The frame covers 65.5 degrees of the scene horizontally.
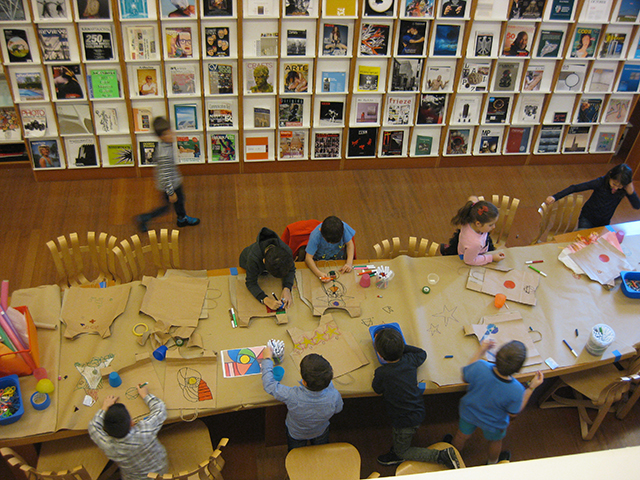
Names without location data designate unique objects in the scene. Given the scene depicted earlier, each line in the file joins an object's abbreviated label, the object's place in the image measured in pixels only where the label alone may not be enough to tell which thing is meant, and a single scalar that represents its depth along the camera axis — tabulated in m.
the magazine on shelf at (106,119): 5.20
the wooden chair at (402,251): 3.81
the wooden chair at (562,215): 4.44
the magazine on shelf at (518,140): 6.05
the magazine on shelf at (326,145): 5.77
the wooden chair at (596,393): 3.22
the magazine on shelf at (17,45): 4.67
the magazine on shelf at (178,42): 4.92
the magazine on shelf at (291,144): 5.70
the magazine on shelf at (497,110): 5.80
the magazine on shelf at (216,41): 4.95
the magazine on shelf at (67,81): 4.91
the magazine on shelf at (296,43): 5.07
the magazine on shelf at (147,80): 5.05
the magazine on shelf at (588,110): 5.92
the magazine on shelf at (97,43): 4.77
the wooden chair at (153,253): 3.63
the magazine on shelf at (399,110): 5.65
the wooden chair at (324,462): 2.73
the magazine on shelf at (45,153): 5.27
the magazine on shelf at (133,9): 4.69
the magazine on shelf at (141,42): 4.84
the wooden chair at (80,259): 3.62
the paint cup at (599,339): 3.09
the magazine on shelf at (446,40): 5.26
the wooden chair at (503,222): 4.23
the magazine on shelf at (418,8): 5.09
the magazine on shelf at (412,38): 5.19
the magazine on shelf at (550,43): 5.40
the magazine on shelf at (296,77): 5.26
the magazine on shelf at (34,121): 5.09
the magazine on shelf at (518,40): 5.34
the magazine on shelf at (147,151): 5.45
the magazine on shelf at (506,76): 5.56
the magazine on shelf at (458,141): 5.96
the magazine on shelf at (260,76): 5.20
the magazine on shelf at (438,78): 5.49
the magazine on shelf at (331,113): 5.55
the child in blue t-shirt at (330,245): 3.42
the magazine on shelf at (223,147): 5.57
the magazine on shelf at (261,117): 5.46
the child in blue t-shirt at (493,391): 2.69
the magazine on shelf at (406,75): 5.40
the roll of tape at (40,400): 2.75
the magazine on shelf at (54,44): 4.73
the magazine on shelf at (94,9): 4.63
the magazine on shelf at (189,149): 5.52
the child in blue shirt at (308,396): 2.66
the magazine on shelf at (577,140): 6.13
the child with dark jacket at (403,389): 2.85
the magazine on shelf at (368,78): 5.39
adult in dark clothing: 4.11
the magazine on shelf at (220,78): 5.16
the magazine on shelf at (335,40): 5.10
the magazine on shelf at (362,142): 5.79
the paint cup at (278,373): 2.93
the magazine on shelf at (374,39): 5.15
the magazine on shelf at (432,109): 5.67
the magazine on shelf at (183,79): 5.11
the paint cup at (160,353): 3.00
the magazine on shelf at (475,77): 5.51
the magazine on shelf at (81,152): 5.34
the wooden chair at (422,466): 2.51
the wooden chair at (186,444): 2.86
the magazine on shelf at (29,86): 4.90
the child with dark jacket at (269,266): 3.18
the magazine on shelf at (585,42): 5.43
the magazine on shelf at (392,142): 5.87
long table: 2.85
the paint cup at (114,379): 2.84
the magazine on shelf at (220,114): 5.37
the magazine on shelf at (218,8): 4.81
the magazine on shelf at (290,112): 5.46
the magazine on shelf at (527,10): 5.20
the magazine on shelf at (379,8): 4.99
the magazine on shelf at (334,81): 5.38
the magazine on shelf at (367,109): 5.59
